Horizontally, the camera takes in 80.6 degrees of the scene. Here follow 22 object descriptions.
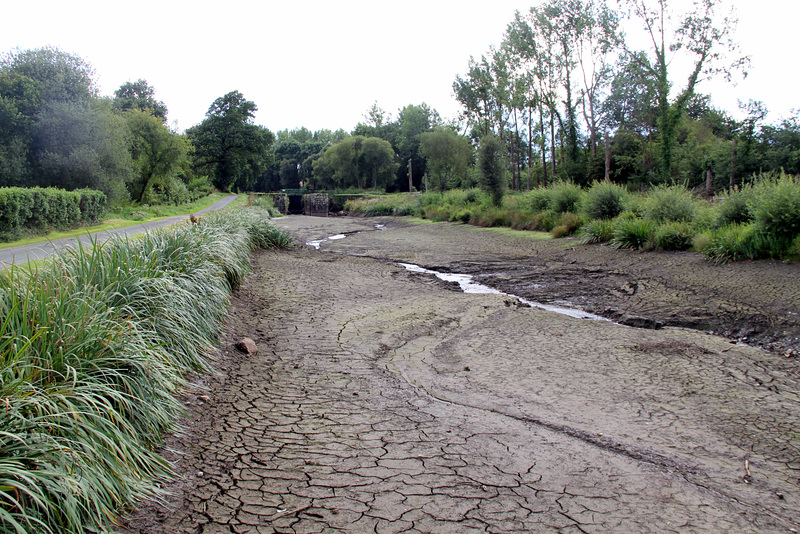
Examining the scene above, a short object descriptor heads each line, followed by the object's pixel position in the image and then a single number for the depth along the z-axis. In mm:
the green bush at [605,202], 15477
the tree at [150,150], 33562
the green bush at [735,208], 10430
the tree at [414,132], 70875
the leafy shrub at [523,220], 19627
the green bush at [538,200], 20639
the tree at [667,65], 29500
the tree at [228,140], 63312
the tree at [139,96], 55569
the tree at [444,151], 40969
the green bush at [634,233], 11922
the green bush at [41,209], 11891
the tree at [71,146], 22281
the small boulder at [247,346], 5551
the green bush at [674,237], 10938
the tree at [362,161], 68062
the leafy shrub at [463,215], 25703
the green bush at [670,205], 12406
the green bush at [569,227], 16141
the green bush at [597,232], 13641
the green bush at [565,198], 18672
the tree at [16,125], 21516
